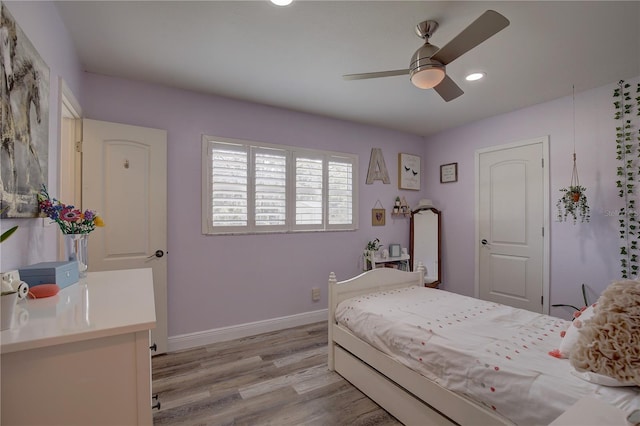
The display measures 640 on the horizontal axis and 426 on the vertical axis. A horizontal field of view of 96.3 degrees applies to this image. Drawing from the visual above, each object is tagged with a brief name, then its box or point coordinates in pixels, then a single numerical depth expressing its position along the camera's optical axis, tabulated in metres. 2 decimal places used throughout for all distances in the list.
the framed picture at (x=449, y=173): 4.04
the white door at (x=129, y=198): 2.40
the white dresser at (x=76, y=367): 0.72
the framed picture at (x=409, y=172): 4.24
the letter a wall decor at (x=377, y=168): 3.97
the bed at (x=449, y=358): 1.18
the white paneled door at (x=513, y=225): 3.17
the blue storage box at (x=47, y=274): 1.13
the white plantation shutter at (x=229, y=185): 2.97
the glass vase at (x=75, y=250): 1.54
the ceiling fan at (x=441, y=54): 1.41
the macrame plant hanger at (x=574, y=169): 2.89
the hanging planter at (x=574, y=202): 2.81
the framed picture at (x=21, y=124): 1.08
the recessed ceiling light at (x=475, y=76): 2.51
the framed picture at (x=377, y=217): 4.00
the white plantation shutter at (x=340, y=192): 3.67
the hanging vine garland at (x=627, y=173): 2.53
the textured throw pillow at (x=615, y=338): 0.79
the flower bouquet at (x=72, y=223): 1.43
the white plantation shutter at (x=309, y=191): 3.45
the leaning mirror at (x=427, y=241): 4.14
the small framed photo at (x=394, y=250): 3.98
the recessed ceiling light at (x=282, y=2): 1.66
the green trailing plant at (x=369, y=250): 3.79
